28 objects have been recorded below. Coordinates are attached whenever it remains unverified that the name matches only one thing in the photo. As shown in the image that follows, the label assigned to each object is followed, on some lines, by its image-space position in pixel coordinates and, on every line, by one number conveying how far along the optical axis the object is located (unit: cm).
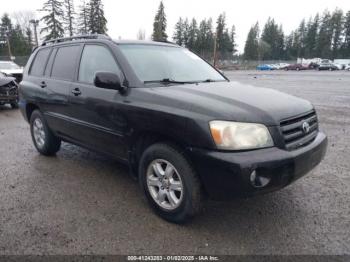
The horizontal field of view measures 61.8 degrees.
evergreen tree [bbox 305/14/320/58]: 8856
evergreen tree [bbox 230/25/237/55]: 9431
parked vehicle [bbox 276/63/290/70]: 6485
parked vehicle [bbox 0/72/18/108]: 978
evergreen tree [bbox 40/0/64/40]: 5694
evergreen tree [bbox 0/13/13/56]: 5992
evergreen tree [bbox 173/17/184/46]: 8750
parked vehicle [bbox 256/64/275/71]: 6253
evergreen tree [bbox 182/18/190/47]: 8856
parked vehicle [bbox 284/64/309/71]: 5725
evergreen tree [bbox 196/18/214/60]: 8458
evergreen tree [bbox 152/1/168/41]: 6431
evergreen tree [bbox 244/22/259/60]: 9100
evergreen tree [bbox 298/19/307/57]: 9206
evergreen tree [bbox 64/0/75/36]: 6109
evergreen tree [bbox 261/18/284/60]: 9688
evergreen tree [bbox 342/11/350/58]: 8248
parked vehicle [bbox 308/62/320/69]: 5880
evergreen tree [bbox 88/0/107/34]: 5653
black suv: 247
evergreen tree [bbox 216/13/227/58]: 8300
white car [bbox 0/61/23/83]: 1363
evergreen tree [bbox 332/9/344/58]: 8419
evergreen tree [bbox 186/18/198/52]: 8661
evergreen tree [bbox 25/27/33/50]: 6286
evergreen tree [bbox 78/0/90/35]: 6100
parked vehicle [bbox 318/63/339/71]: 5266
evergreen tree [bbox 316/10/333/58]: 8450
